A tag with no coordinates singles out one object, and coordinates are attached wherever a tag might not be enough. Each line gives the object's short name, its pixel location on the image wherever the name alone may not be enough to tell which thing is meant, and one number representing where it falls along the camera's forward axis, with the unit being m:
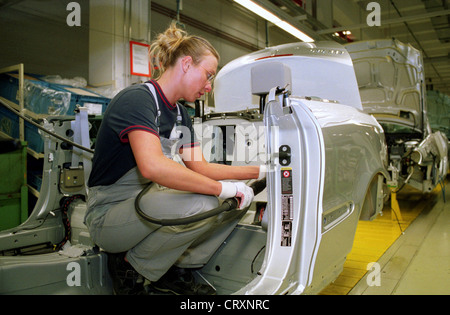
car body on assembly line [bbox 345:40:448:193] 4.50
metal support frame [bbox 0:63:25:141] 3.87
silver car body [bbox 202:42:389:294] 1.36
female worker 1.41
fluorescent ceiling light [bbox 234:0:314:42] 5.53
